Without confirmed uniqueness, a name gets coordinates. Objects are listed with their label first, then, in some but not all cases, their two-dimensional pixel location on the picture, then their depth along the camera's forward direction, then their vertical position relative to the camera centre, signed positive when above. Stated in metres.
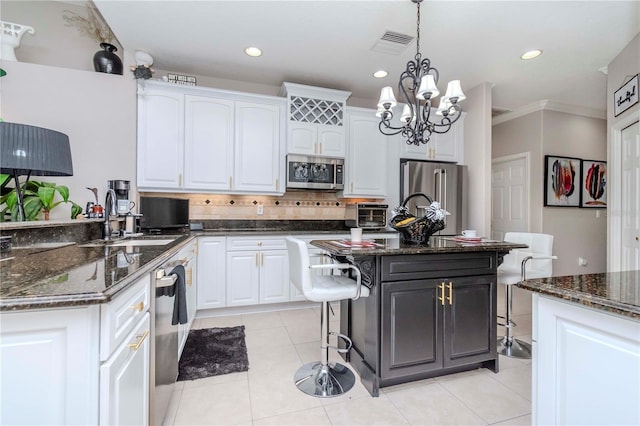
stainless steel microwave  3.60 +0.55
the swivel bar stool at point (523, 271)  2.29 -0.44
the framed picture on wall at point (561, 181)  4.50 +0.58
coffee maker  2.32 +0.17
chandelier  2.10 +0.90
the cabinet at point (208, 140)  3.14 +0.86
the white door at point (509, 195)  4.71 +0.39
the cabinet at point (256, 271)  3.19 -0.63
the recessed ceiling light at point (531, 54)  3.04 +1.75
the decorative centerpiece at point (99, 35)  2.96 +1.96
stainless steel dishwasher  1.34 -0.67
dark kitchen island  1.79 -0.60
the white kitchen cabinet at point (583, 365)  0.83 -0.47
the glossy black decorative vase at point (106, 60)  2.96 +1.57
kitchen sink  1.87 -0.20
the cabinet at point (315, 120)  3.58 +1.21
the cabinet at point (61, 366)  0.74 -0.42
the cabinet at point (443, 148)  4.02 +0.97
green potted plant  2.01 +0.08
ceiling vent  2.75 +1.73
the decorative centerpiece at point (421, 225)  2.03 -0.06
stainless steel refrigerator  3.88 +0.41
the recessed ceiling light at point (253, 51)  3.02 +1.74
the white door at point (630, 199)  2.95 +0.20
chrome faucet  2.15 +0.03
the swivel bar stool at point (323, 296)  1.70 -0.49
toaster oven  3.77 +0.00
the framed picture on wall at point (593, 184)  4.76 +0.57
